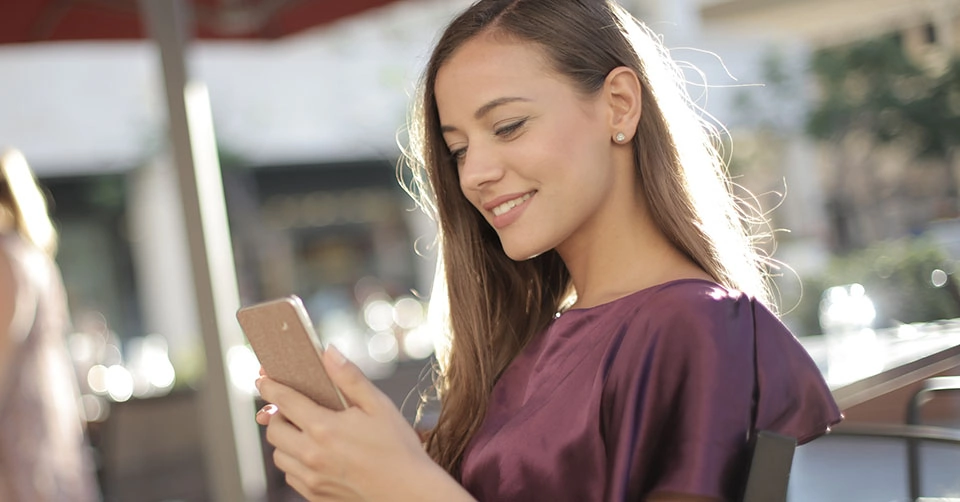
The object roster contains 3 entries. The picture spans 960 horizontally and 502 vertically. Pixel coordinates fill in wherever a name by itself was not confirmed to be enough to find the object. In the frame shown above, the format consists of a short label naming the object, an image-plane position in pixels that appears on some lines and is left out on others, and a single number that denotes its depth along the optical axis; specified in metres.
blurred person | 2.42
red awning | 3.92
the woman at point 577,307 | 1.11
